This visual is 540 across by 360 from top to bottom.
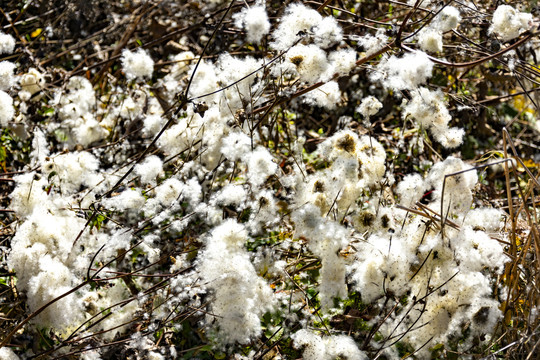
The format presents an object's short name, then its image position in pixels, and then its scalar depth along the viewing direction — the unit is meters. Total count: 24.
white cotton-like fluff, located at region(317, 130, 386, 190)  2.13
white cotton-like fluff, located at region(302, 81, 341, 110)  2.32
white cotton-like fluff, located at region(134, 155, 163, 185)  2.28
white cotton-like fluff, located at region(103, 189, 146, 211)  2.16
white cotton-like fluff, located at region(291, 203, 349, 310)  1.90
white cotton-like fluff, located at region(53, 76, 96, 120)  2.89
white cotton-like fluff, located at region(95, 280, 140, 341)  2.15
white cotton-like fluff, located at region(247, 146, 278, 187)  2.12
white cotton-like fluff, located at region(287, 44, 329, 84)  2.14
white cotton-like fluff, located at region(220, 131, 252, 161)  2.19
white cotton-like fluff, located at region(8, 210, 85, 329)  1.78
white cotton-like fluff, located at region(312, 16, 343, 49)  2.19
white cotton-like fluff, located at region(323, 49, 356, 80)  2.20
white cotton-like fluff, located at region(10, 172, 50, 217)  2.12
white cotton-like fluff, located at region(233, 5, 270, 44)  2.17
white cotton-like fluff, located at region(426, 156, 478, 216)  1.89
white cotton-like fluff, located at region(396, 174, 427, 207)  2.08
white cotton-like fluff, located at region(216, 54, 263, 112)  2.29
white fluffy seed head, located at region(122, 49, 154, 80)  2.77
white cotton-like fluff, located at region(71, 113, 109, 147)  2.84
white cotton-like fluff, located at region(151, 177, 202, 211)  2.22
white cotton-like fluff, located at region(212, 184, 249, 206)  2.13
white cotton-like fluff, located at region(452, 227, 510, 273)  1.84
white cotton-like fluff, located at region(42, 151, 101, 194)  2.34
